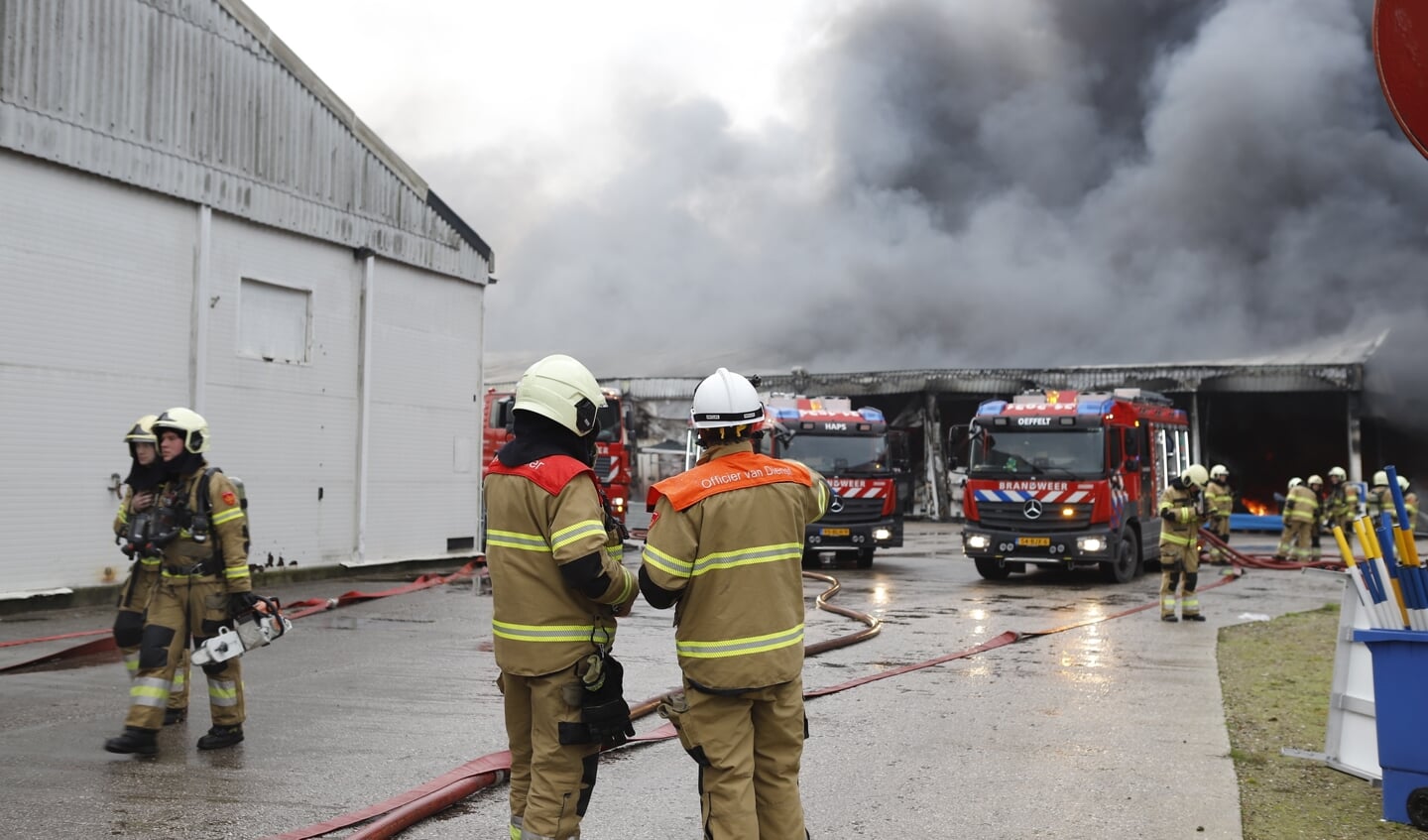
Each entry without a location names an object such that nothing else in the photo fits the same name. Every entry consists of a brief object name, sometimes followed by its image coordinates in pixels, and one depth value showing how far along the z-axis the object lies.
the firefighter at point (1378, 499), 18.75
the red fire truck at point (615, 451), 21.62
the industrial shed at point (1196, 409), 28.14
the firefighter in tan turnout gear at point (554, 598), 3.54
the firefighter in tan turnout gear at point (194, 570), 5.85
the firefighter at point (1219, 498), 18.80
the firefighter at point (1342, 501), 18.84
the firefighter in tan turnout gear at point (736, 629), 3.57
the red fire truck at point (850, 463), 17.14
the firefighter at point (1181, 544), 11.33
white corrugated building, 11.76
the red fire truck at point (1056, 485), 15.10
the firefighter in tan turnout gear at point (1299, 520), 18.78
